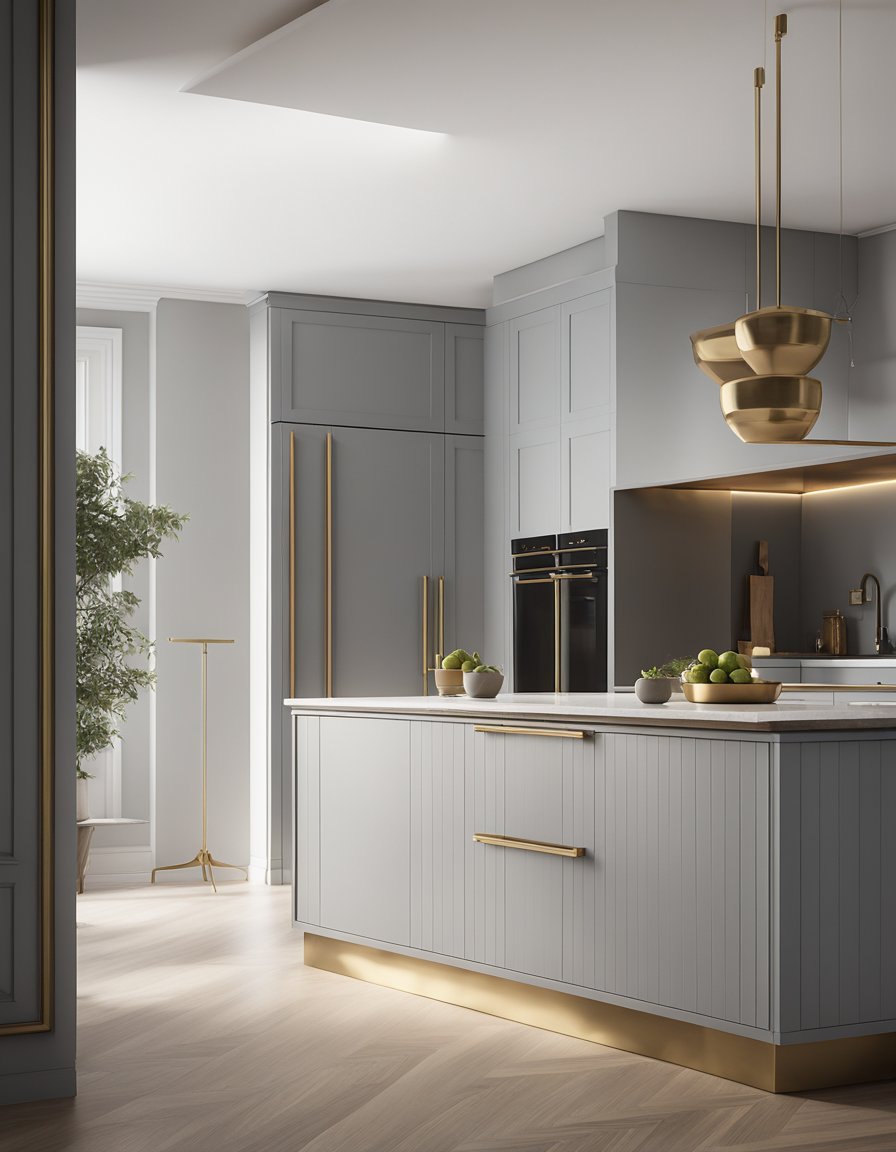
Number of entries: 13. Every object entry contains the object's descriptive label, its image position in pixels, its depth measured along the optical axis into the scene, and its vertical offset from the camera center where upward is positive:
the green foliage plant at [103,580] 6.13 +0.14
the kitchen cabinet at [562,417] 6.72 +0.91
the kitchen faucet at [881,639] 6.46 -0.13
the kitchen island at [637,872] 3.48 -0.69
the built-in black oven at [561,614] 6.66 -0.02
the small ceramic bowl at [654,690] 4.17 -0.22
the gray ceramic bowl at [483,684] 4.80 -0.24
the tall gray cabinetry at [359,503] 7.36 +0.55
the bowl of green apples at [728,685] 4.02 -0.20
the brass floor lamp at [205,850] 7.13 -1.16
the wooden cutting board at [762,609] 6.81 +0.00
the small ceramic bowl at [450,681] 5.11 -0.24
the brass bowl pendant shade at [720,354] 3.65 +0.63
